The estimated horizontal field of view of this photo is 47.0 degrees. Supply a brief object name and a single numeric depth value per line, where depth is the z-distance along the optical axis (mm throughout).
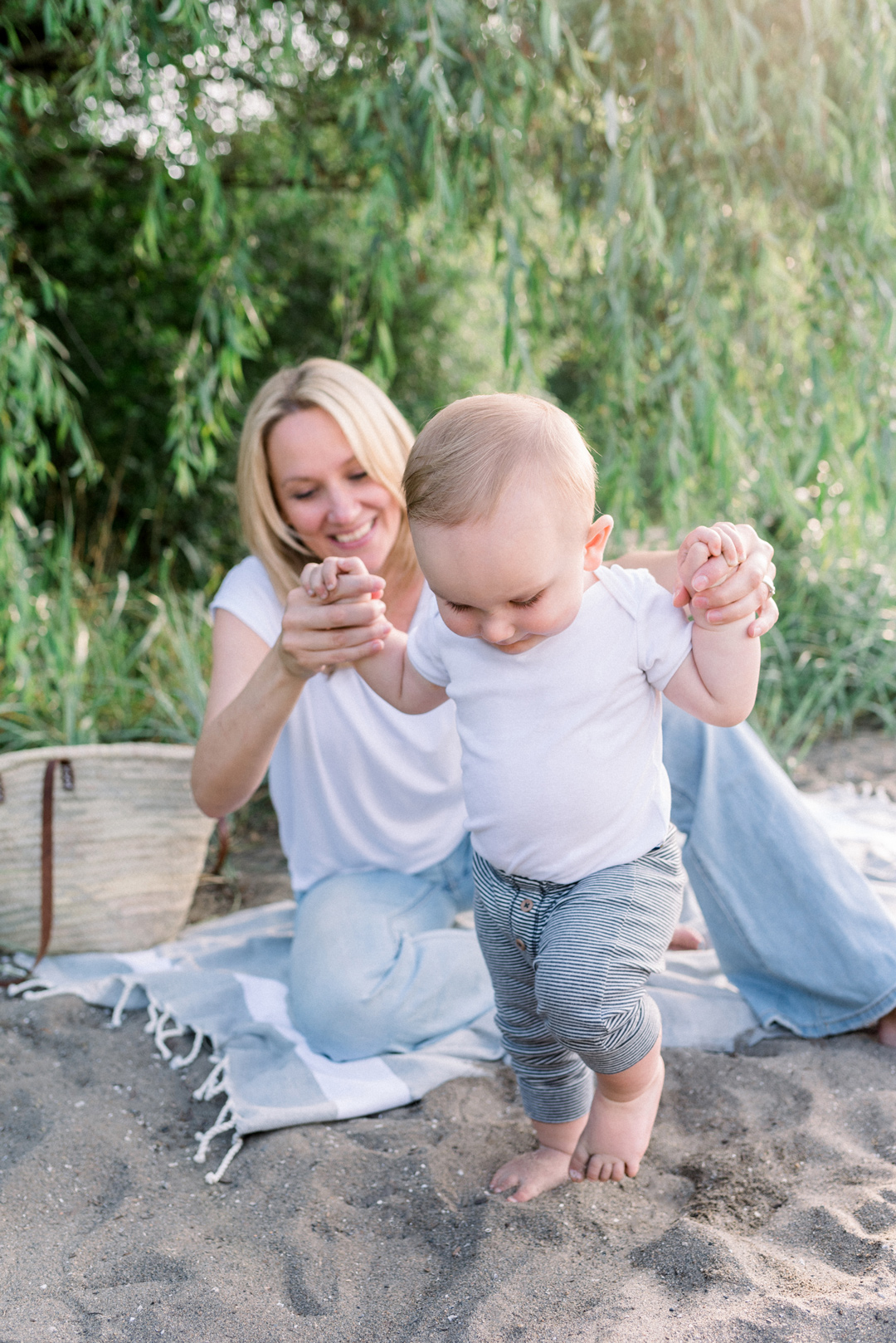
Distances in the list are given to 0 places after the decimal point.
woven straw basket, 2436
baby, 1252
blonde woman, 1967
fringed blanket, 1881
